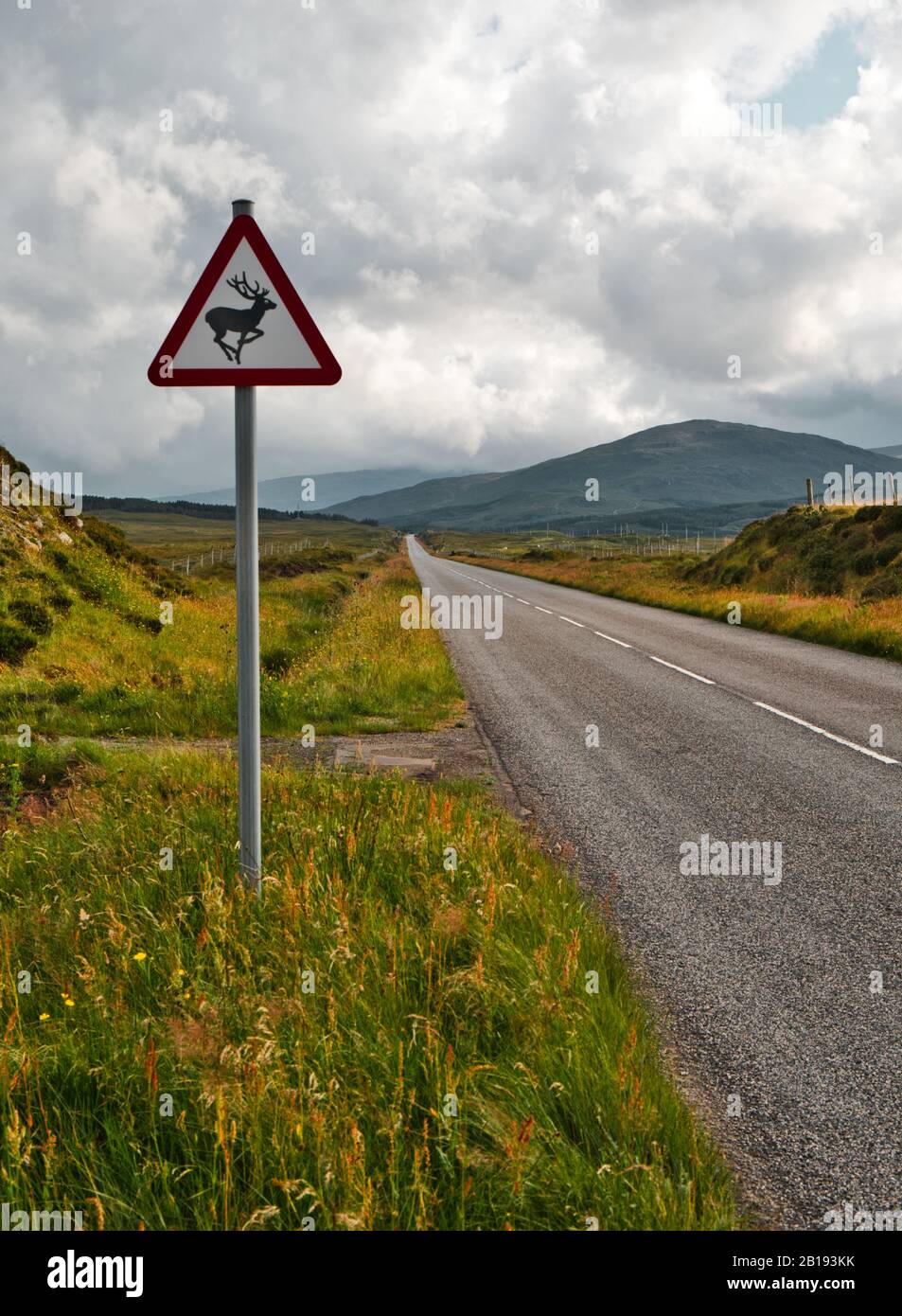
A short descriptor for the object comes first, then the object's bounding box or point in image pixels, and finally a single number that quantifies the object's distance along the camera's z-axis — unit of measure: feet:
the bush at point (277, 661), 49.23
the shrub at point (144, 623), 54.80
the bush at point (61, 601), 49.95
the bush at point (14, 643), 41.91
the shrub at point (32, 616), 45.50
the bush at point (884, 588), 75.82
